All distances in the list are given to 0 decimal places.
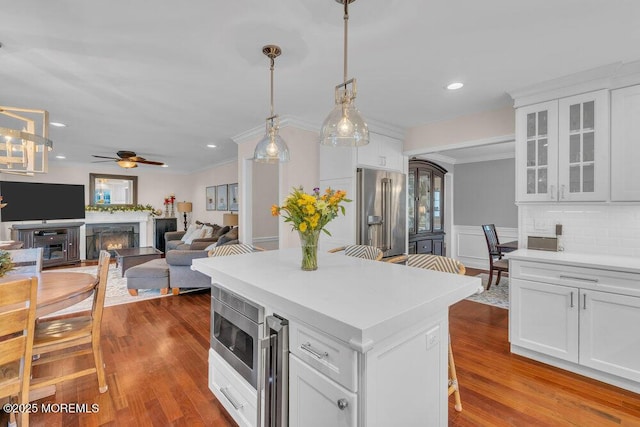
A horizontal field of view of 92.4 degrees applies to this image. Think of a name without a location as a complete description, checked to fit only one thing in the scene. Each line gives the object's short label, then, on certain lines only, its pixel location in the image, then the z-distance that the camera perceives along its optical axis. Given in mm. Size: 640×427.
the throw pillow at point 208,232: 7020
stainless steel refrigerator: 3885
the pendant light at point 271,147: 2527
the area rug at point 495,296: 4164
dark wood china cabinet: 5863
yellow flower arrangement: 1800
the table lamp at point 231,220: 6629
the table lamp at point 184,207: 8945
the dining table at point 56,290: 1901
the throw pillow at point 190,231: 7538
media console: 6422
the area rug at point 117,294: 4021
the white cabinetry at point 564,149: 2557
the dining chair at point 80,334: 2047
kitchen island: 1078
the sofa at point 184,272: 4391
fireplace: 7641
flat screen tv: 6422
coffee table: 5387
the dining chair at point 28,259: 2652
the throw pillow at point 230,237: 5391
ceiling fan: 5625
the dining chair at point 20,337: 1516
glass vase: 1894
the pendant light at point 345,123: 1856
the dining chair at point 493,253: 4781
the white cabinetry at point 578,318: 2180
